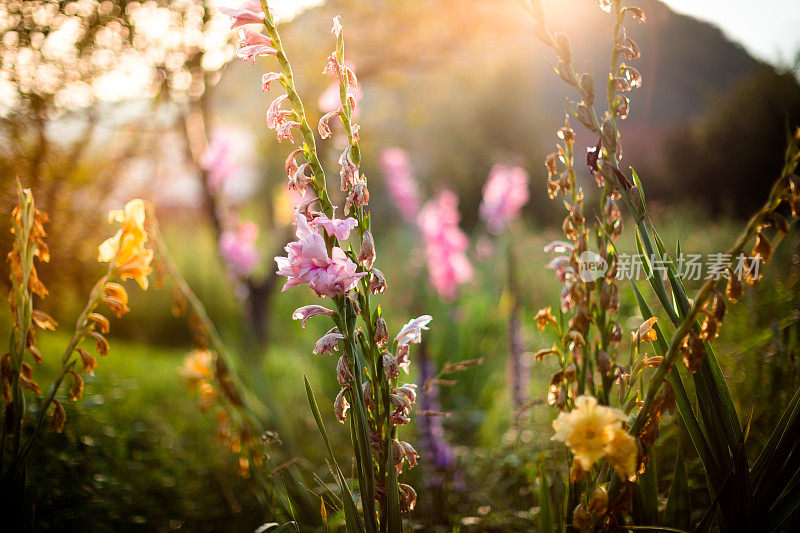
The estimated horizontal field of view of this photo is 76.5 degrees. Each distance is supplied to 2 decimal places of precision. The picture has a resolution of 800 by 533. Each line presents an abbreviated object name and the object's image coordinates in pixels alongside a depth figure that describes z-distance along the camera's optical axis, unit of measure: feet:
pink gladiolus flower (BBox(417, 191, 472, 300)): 13.92
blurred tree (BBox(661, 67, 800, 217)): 27.17
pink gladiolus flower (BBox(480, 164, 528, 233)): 18.65
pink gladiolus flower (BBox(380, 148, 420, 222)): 20.75
